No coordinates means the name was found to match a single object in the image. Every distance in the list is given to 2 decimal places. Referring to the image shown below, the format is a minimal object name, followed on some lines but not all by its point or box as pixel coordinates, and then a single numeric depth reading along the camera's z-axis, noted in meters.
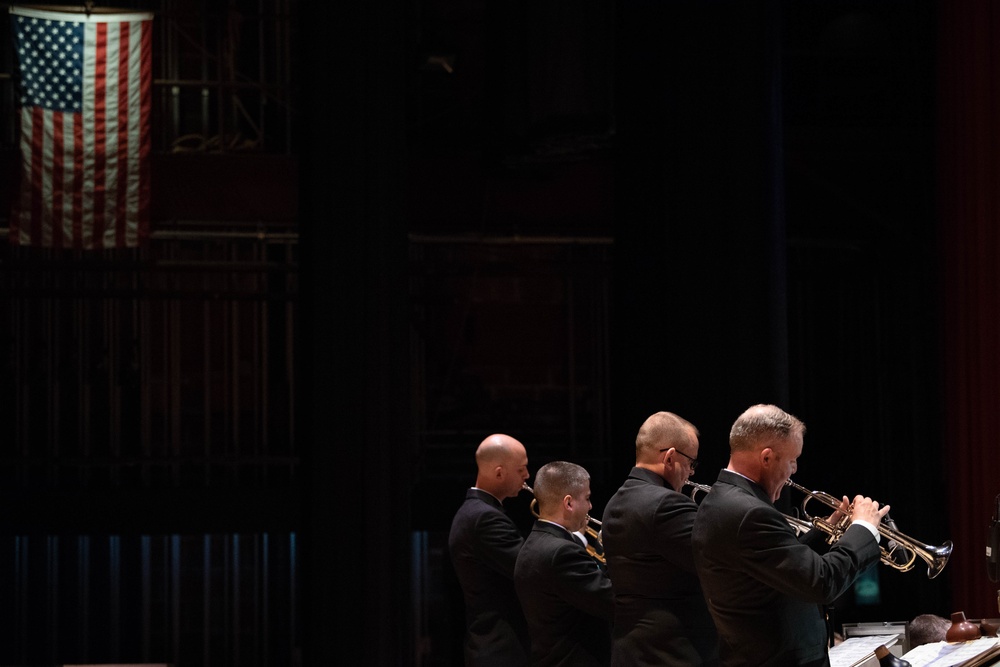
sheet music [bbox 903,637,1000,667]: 7.97
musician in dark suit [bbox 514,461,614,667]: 9.25
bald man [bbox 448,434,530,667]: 10.48
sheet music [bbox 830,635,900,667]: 8.53
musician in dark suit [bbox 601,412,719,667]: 8.31
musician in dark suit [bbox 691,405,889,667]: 7.11
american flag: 17.37
